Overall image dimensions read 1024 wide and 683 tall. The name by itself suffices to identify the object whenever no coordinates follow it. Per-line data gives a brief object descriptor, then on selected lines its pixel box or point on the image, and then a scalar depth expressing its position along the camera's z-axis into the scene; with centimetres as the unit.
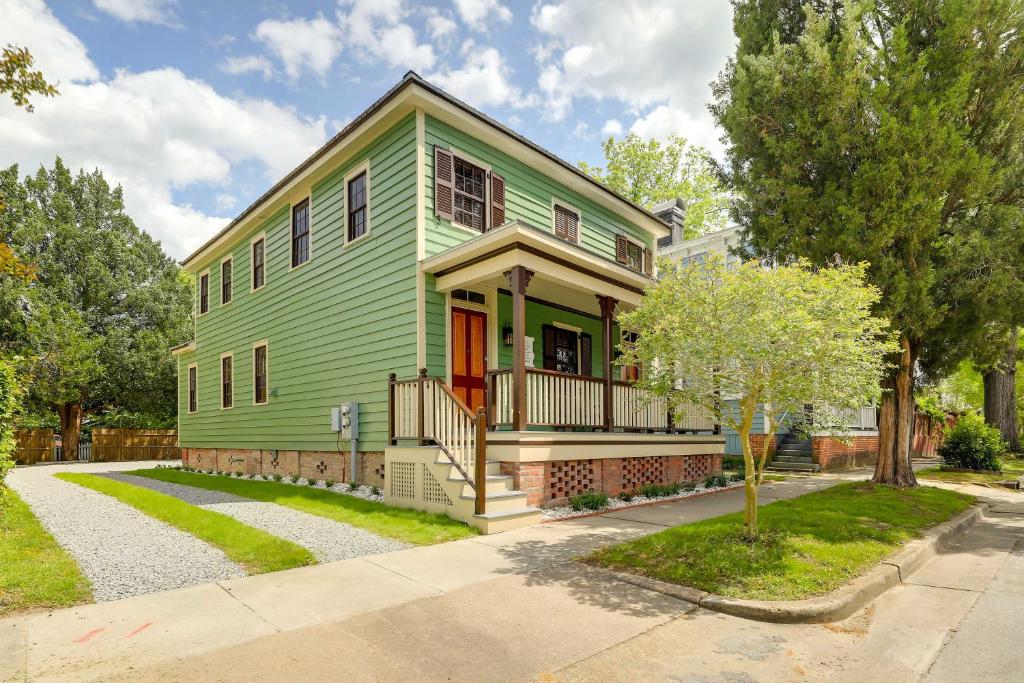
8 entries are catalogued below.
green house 829
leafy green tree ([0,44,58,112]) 570
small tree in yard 521
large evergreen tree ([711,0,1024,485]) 865
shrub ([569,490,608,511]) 835
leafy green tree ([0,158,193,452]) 2317
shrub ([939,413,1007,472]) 1477
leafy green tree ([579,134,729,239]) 2972
